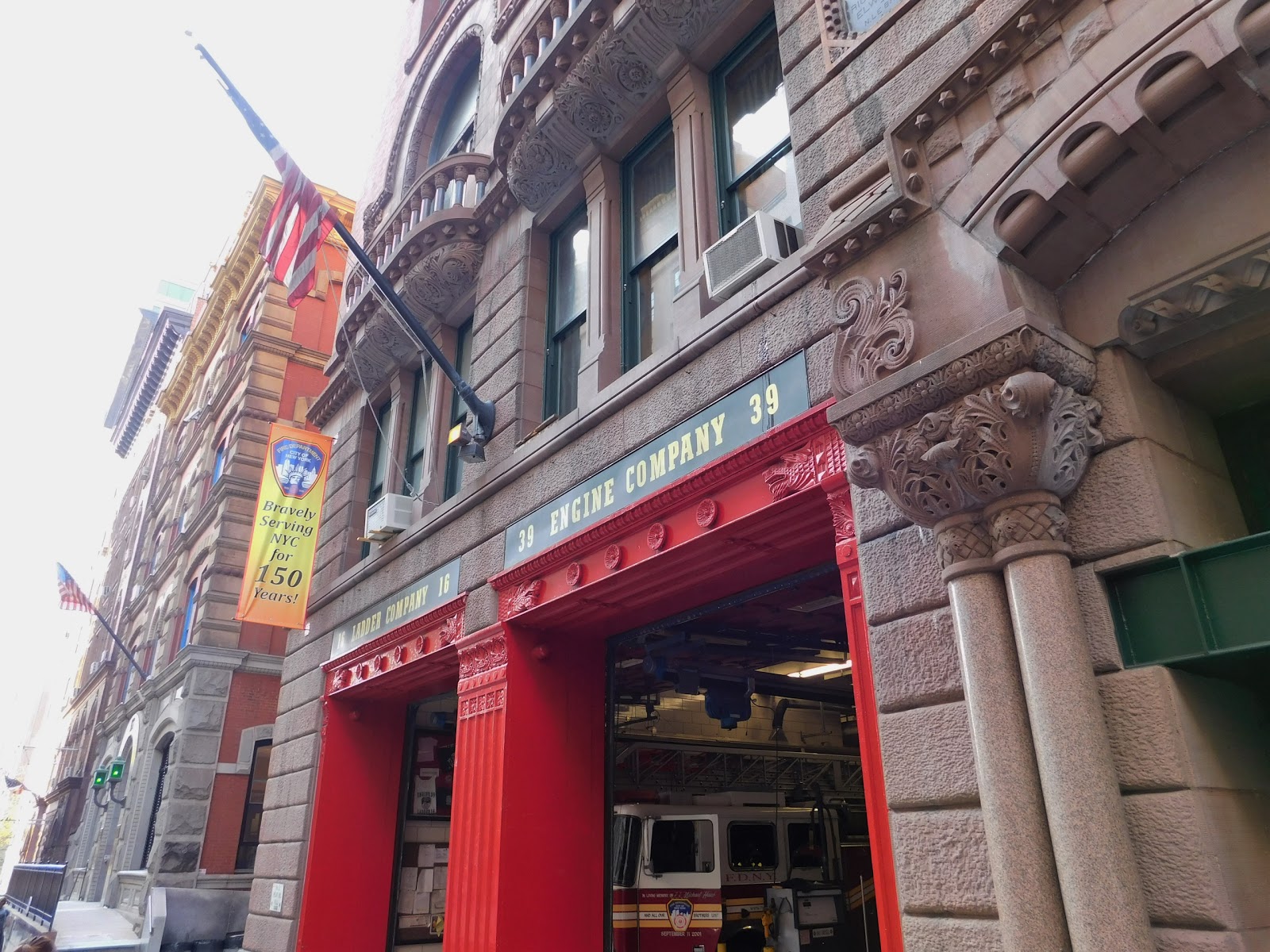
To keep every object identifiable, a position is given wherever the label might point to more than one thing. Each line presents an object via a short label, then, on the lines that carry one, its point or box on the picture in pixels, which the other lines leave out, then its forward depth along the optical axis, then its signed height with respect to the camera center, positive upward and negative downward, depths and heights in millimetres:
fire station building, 3838 +2380
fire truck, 13156 -355
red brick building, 21969 +7014
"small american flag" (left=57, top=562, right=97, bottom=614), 26766 +7707
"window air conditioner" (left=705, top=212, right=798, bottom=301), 6812 +4459
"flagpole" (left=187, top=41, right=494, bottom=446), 10000 +5552
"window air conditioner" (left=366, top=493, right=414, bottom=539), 12008 +4413
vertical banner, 14328 +5261
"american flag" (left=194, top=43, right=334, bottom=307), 10266 +7199
